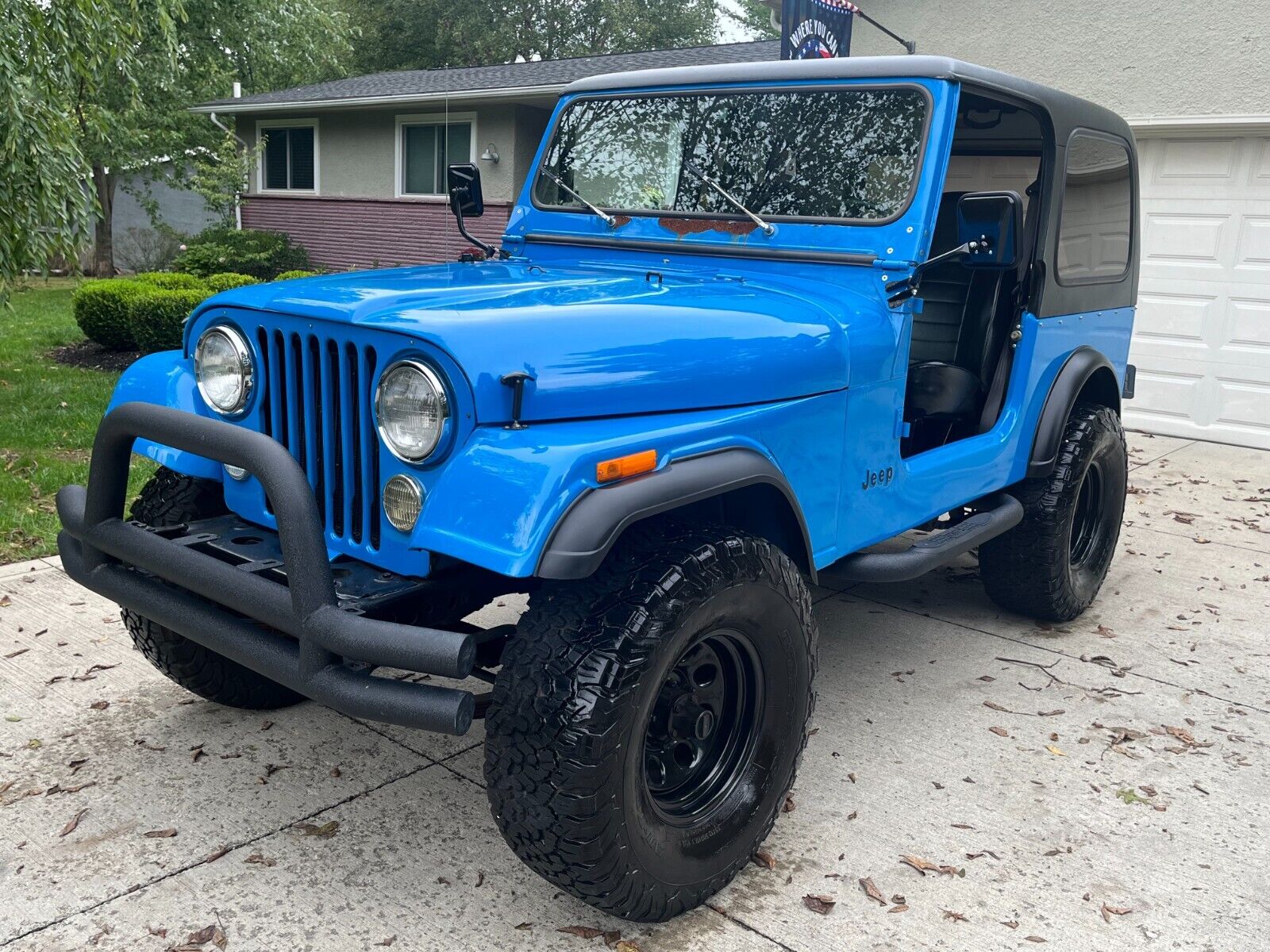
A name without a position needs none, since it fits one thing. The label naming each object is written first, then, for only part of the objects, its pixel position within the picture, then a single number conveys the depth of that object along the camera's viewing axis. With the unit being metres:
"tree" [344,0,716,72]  31.34
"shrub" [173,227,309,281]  16.61
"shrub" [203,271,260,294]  12.14
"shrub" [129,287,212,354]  10.21
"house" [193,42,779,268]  15.84
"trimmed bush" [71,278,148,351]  10.71
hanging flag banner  8.37
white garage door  8.34
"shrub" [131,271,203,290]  11.96
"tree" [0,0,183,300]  6.94
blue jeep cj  2.22
